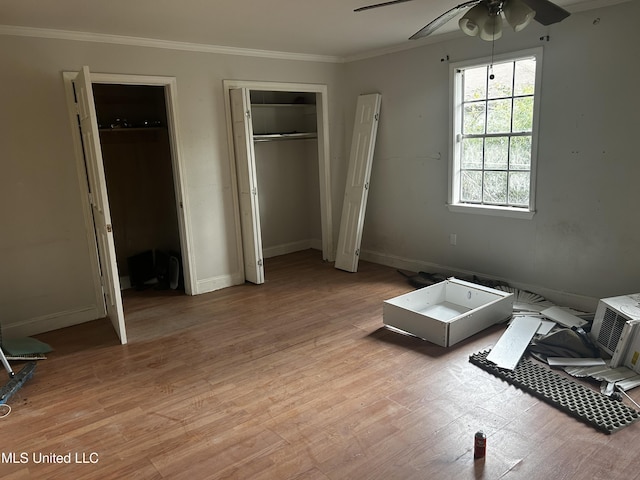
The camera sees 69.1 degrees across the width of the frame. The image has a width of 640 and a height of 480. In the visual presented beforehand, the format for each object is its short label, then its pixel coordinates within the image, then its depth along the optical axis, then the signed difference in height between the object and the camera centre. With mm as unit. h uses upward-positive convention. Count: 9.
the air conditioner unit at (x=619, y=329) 2965 -1240
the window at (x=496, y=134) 4188 +119
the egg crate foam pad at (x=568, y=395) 2504 -1464
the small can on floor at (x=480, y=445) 2242 -1415
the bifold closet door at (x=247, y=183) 4777 -258
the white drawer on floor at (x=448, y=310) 3469 -1298
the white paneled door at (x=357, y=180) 5395 -312
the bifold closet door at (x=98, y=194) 3422 -222
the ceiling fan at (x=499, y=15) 2516 +726
